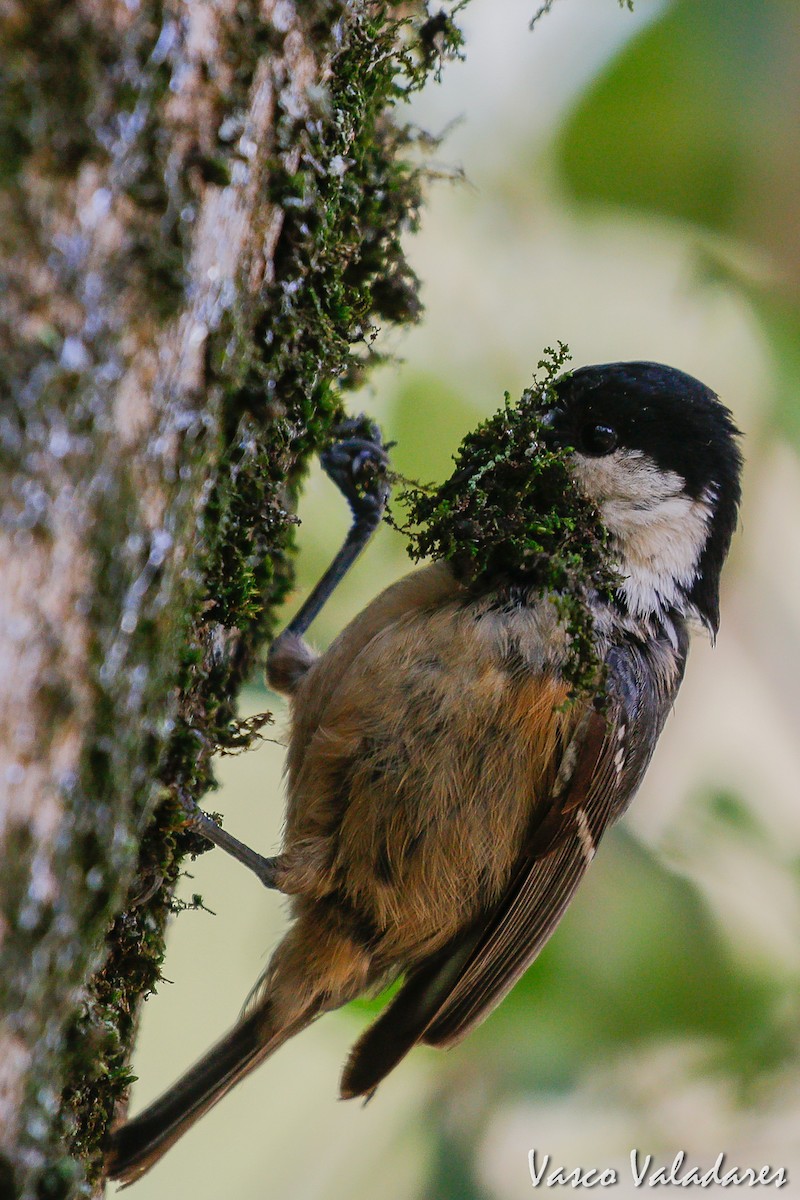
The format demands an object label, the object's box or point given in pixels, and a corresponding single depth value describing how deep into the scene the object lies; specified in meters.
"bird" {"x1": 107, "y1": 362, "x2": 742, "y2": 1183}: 2.34
